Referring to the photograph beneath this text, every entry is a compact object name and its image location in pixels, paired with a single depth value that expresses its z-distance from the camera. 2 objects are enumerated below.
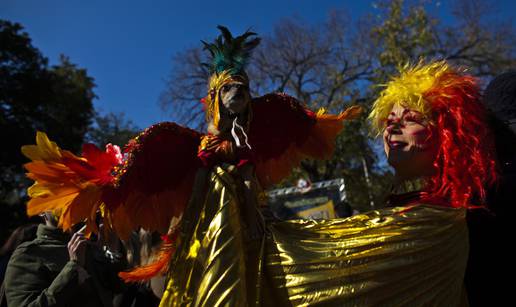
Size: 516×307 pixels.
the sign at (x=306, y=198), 9.62
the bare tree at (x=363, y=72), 13.81
